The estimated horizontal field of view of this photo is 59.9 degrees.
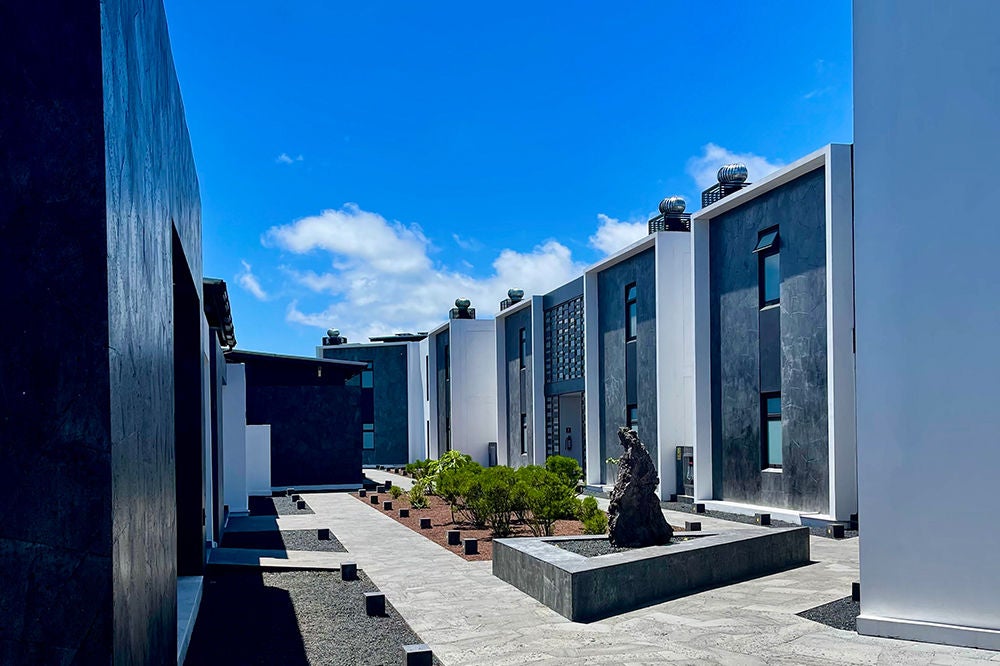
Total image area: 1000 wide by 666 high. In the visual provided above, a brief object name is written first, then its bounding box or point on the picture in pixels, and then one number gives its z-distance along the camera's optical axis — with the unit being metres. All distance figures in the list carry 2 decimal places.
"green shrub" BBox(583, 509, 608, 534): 11.53
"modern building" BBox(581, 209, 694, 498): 20.09
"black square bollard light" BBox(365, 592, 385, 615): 8.69
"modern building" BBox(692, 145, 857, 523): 14.23
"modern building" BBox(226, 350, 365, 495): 27.48
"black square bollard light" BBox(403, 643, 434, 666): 6.41
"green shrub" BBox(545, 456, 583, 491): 20.81
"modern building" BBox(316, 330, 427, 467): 41.62
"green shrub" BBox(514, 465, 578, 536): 13.45
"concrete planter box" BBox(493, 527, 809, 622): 8.38
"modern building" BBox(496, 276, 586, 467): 26.28
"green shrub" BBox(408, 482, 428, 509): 20.22
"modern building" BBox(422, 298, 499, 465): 34.94
